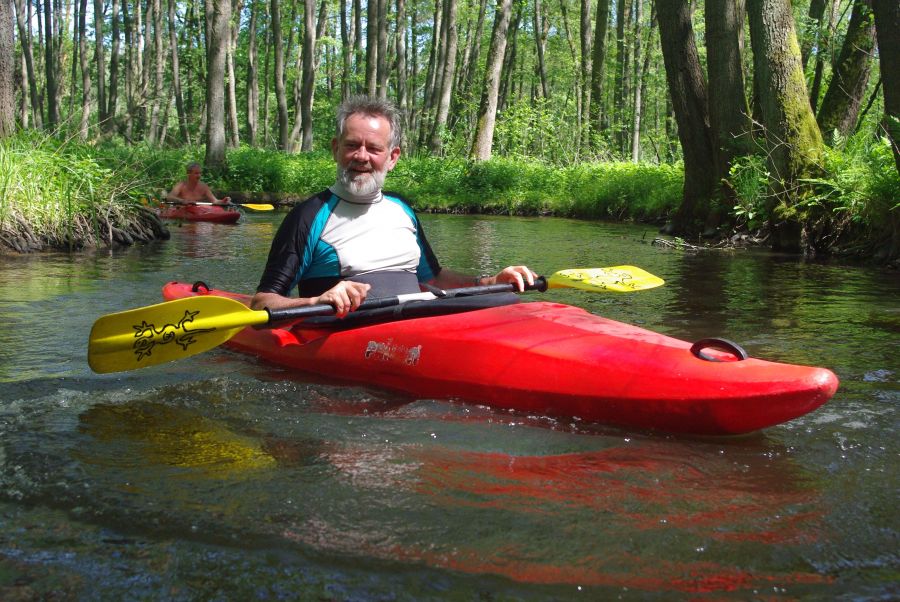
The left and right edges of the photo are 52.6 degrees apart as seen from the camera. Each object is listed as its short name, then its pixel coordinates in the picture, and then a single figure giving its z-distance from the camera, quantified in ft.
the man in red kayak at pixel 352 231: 14.05
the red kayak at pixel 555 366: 10.34
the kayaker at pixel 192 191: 46.70
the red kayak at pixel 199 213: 44.90
